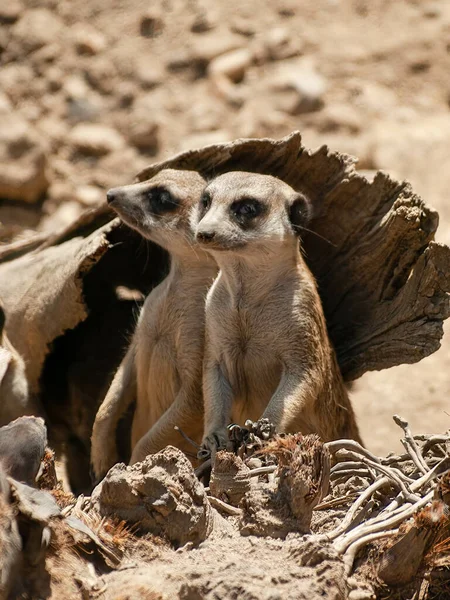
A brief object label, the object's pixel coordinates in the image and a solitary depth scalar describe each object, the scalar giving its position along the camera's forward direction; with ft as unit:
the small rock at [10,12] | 37.73
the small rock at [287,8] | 37.91
